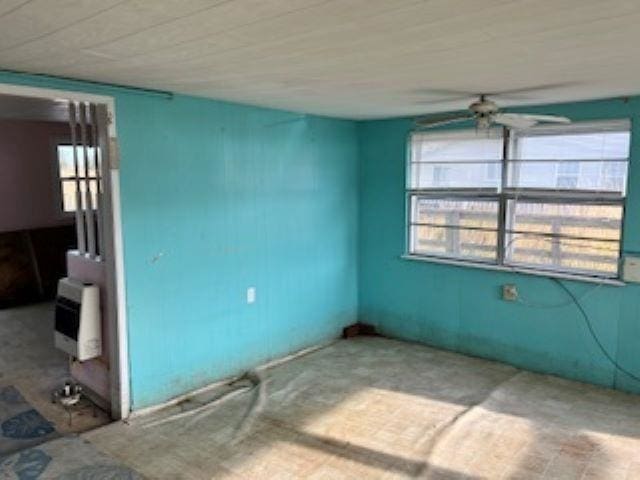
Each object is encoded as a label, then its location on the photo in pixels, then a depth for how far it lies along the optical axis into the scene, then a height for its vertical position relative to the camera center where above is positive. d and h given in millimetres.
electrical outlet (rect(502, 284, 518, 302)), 4223 -951
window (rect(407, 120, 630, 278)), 3785 -140
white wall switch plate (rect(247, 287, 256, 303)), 4119 -952
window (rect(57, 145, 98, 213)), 7013 +2
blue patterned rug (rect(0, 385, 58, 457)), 3014 -1585
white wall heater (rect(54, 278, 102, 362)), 3344 -965
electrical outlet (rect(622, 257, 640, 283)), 3633 -648
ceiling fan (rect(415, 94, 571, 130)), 3039 +375
